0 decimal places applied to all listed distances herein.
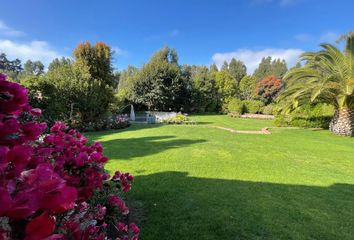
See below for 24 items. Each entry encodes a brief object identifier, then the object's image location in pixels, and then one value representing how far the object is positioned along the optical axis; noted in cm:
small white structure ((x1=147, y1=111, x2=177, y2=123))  2179
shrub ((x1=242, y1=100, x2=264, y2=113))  3047
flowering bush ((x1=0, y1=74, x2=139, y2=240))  58
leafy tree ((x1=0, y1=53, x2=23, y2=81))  5966
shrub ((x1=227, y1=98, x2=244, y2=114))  2991
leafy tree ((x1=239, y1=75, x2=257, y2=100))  4359
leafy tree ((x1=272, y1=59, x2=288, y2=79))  5406
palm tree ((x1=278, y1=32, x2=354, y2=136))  1134
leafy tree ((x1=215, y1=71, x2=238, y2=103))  4097
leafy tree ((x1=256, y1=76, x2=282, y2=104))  4119
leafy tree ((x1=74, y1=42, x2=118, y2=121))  1523
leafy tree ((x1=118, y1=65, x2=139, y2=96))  2850
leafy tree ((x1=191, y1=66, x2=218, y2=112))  3496
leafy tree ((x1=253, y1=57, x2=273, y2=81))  5829
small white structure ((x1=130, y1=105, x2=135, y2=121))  2278
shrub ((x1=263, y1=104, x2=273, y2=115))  2870
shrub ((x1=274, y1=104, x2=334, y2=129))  1630
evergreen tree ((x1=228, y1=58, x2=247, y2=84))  5635
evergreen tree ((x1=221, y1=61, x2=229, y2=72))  6188
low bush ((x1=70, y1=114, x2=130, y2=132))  1481
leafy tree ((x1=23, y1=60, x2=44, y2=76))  8002
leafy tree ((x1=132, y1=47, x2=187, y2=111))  2805
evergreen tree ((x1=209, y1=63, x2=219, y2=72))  5336
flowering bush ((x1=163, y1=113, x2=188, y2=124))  1972
